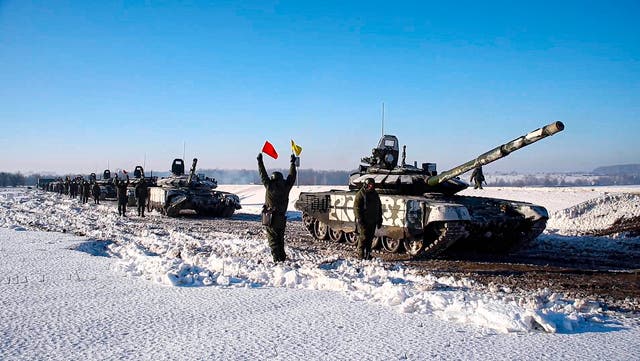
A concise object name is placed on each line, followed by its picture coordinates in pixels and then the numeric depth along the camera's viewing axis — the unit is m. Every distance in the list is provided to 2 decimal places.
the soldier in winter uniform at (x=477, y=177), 25.80
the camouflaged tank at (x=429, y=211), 10.70
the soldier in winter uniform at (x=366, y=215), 9.89
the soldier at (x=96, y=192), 31.09
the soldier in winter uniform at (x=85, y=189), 32.09
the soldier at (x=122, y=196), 21.35
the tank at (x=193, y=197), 21.62
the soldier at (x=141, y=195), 21.78
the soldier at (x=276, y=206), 8.93
